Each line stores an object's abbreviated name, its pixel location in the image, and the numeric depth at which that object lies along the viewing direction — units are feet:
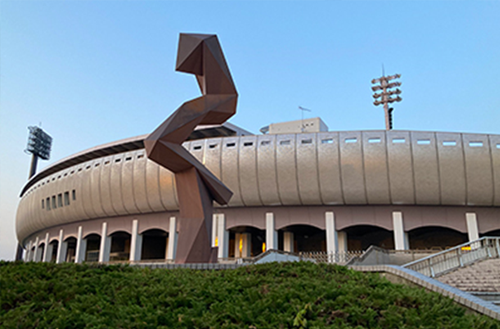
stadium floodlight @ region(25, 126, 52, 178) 259.60
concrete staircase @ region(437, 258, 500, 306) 39.11
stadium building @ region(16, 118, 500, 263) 110.73
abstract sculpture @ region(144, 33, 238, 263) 57.88
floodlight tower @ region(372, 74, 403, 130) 171.64
